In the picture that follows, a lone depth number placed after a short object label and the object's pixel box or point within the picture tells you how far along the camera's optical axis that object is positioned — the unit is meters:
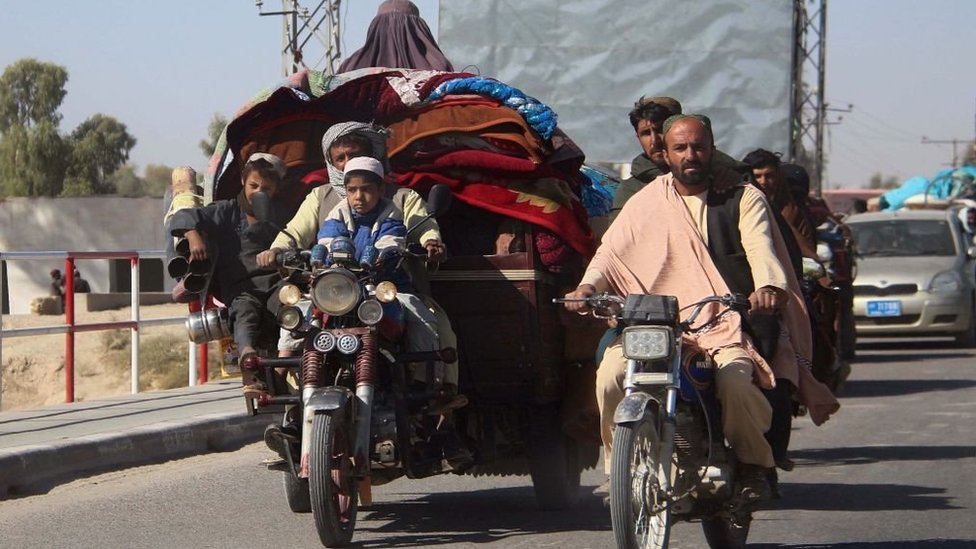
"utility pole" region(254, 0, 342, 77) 26.91
